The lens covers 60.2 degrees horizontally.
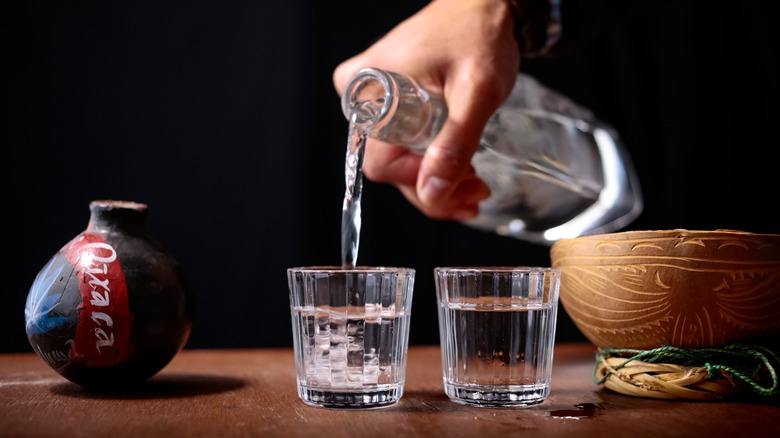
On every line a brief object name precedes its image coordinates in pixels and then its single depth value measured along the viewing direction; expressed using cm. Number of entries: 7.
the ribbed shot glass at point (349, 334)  69
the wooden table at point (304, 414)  59
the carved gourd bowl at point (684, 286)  72
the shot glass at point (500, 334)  71
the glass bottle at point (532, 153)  91
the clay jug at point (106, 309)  74
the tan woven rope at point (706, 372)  74
